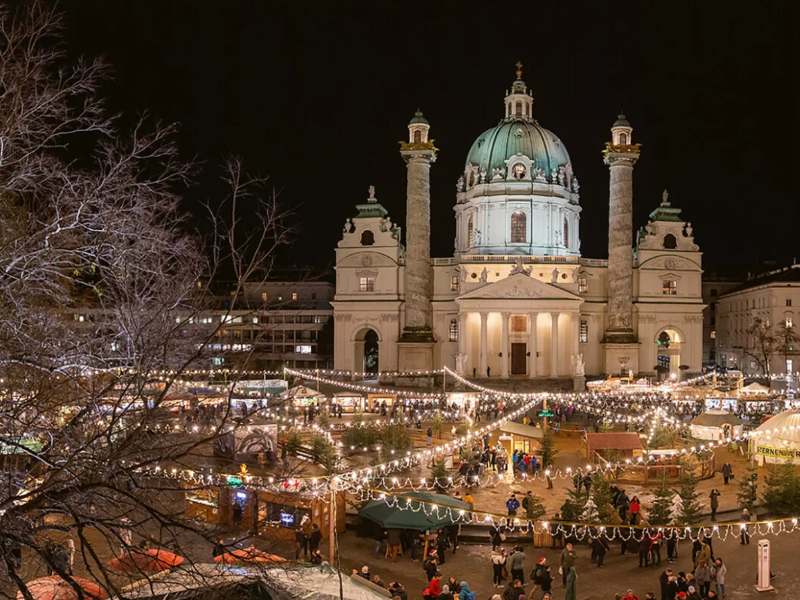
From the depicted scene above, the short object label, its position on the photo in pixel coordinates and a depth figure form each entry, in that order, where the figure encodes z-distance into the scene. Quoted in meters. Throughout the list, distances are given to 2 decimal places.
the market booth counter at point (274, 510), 20.14
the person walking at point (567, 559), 17.11
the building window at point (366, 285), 62.69
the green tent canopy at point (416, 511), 19.80
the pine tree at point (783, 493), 23.00
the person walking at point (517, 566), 17.47
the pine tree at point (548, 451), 29.57
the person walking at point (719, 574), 17.05
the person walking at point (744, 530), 20.73
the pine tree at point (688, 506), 20.62
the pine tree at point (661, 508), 20.89
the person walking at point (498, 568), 18.12
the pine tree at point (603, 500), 20.97
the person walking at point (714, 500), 22.70
